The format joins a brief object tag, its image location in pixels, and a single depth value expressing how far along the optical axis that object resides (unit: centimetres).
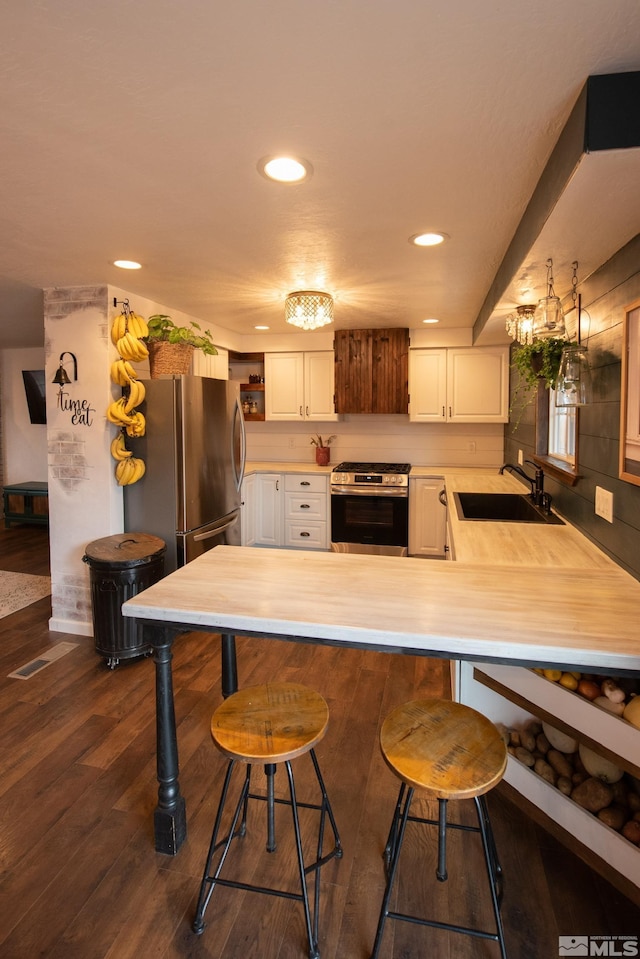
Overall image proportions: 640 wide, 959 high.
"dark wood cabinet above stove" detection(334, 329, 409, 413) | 464
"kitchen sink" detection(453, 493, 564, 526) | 321
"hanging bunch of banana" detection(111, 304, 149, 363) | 291
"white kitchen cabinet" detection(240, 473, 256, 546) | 486
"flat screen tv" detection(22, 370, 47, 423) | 601
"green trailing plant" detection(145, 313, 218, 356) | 302
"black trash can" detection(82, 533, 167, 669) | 277
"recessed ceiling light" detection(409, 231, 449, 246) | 213
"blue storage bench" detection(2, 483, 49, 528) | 595
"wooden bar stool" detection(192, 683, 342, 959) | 129
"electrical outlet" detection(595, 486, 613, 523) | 188
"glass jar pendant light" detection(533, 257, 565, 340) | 193
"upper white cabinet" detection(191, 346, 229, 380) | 414
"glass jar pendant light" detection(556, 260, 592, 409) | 207
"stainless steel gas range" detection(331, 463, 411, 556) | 457
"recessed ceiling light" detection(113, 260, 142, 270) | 253
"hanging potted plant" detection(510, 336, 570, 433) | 241
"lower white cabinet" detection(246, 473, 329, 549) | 491
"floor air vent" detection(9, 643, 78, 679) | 280
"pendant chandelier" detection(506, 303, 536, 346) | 245
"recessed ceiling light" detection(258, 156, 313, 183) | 150
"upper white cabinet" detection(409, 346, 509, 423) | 453
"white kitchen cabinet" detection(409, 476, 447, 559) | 457
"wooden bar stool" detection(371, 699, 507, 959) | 117
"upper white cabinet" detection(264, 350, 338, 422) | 498
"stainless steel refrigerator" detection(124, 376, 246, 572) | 307
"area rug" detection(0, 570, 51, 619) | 379
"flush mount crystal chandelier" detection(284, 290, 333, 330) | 288
